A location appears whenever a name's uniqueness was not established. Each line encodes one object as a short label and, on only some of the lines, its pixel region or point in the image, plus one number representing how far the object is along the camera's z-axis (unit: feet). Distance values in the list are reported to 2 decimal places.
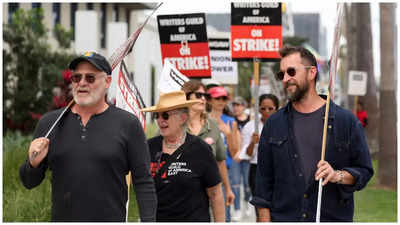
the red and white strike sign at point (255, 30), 53.56
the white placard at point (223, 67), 72.06
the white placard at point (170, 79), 37.30
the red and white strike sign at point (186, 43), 50.43
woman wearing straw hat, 30.96
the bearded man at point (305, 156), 26.44
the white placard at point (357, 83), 94.27
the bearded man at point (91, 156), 23.86
